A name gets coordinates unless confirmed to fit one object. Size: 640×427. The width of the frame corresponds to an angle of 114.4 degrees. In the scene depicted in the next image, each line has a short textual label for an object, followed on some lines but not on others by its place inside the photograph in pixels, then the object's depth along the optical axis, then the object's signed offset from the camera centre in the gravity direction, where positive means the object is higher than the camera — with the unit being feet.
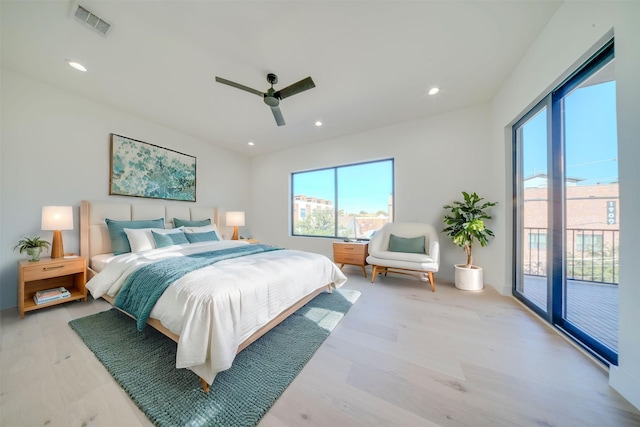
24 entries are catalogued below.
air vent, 5.34 +5.19
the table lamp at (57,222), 7.44 -0.33
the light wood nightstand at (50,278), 6.82 -2.49
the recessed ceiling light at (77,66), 7.11 +5.17
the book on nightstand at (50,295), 7.17 -2.95
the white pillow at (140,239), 8.66 -1.09
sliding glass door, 4.97 +0.27
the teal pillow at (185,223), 11.45 -0.53
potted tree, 9.21 -0.73
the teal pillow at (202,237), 10.29 -1.19
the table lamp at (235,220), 13.84 -0.42
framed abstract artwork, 10.02 +2.29
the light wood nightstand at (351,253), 11.56 -2.22
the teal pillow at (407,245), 10.51 -1.55
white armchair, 9.48 -1.81
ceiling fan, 6.46 +4.12
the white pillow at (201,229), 10.73 -0.83
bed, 4.10 -1.83
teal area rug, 3.67 -3.50
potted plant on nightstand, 7.22 -1.20
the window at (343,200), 13.07 +1.00
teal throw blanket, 5.02 -1.83
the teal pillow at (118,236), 8.72 -0.97
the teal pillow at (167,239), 9.03 -1.17
